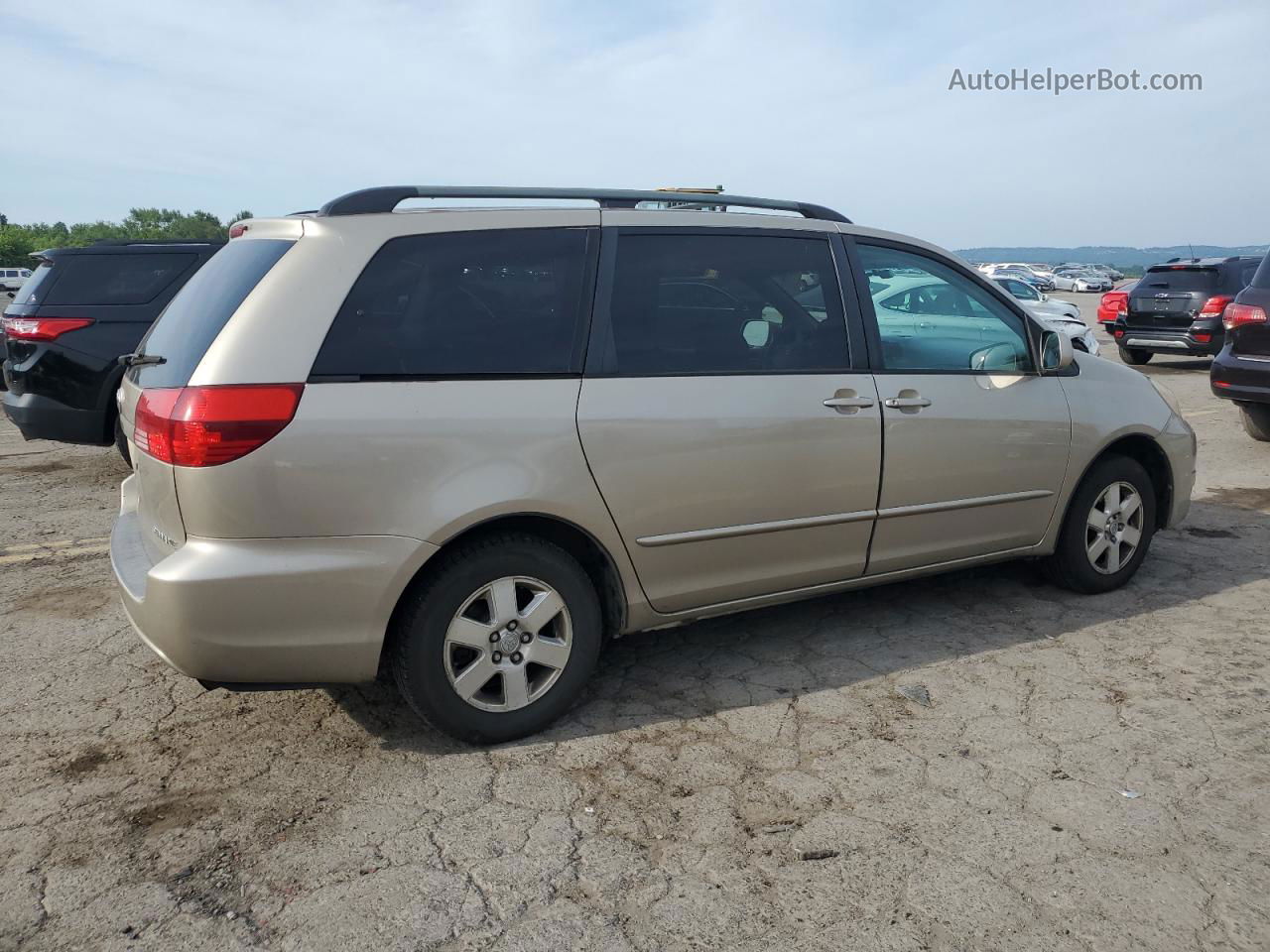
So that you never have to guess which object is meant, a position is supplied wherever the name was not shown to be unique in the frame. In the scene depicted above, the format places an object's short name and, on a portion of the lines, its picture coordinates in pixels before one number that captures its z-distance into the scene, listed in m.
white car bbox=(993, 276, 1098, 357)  13.49
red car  16.67
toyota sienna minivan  3.08
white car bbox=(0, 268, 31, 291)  50.50
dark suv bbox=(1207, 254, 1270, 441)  8.18
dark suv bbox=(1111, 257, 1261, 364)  14.34
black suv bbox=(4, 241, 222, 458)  7.45
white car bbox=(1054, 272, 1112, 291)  62.50
